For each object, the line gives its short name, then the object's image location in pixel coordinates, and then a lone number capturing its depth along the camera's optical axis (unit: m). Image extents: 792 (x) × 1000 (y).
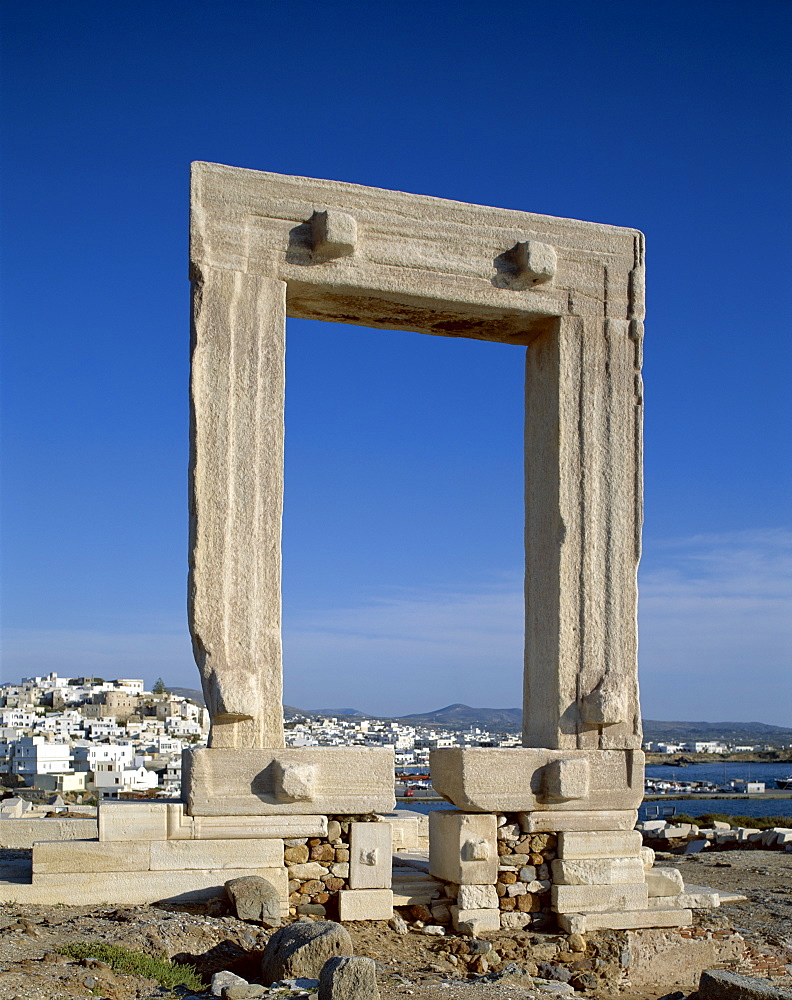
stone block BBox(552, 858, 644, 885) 7.44
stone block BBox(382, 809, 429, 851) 9.54
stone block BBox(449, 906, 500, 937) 7.17
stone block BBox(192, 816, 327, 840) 6.79
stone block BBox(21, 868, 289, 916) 6.48
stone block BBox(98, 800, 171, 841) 6.68
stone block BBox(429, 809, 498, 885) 7.26
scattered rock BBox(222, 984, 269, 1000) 4.89
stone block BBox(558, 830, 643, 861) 7.51
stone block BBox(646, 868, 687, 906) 7.79
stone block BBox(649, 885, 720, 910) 7.73
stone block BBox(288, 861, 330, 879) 6.95
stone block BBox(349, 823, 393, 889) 7.03
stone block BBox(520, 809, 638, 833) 7.49
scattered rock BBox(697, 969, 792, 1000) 5.38
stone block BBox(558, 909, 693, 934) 7.29
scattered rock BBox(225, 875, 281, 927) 6.43
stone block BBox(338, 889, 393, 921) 6.96
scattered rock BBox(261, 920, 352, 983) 5.34
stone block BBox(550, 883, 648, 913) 7.41
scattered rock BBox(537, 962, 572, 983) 6.77
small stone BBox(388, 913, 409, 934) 7.04
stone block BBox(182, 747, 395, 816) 6.79
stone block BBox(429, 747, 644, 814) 7.32
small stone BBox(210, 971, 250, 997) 5.08
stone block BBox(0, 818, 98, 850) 6.88
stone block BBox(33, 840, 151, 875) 6.53
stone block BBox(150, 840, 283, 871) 6.71
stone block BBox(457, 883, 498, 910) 7.21
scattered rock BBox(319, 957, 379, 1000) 4.58
